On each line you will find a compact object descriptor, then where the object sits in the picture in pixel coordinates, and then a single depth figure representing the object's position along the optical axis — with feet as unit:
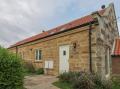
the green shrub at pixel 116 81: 22.92
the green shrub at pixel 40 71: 27.80
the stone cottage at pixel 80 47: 19.81
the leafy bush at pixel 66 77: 18.57
